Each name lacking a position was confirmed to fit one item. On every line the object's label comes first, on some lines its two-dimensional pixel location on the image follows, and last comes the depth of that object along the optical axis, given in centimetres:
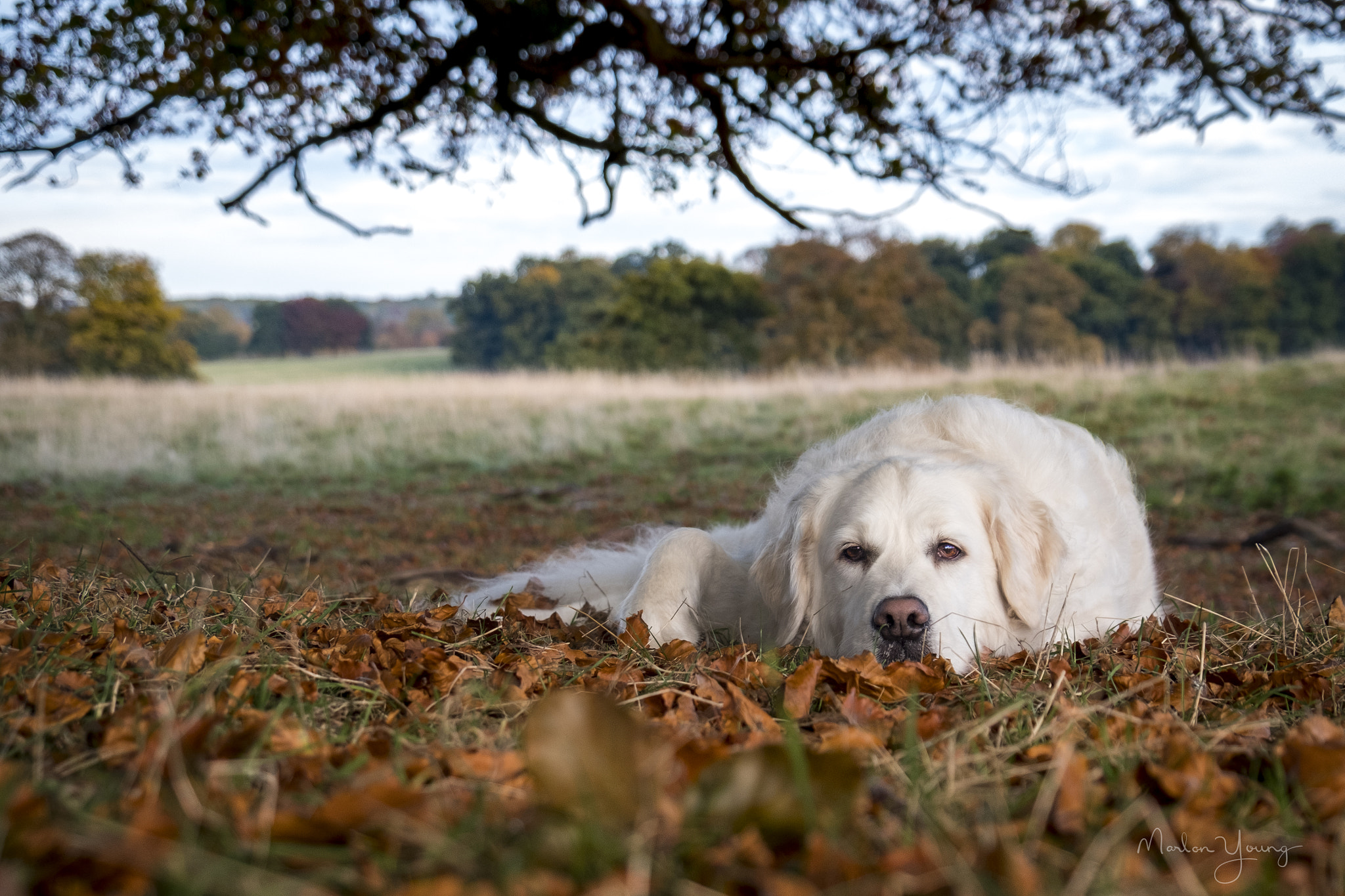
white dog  283
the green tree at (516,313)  3806
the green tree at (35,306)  2892
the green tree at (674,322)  3303
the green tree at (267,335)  4525
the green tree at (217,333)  4256
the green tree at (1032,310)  3631
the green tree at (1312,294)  3984
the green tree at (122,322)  3212
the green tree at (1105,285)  3861
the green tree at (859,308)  3328
